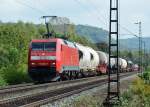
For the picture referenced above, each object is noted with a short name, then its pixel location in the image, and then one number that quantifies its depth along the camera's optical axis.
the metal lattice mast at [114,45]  20.05
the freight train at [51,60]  36.03
